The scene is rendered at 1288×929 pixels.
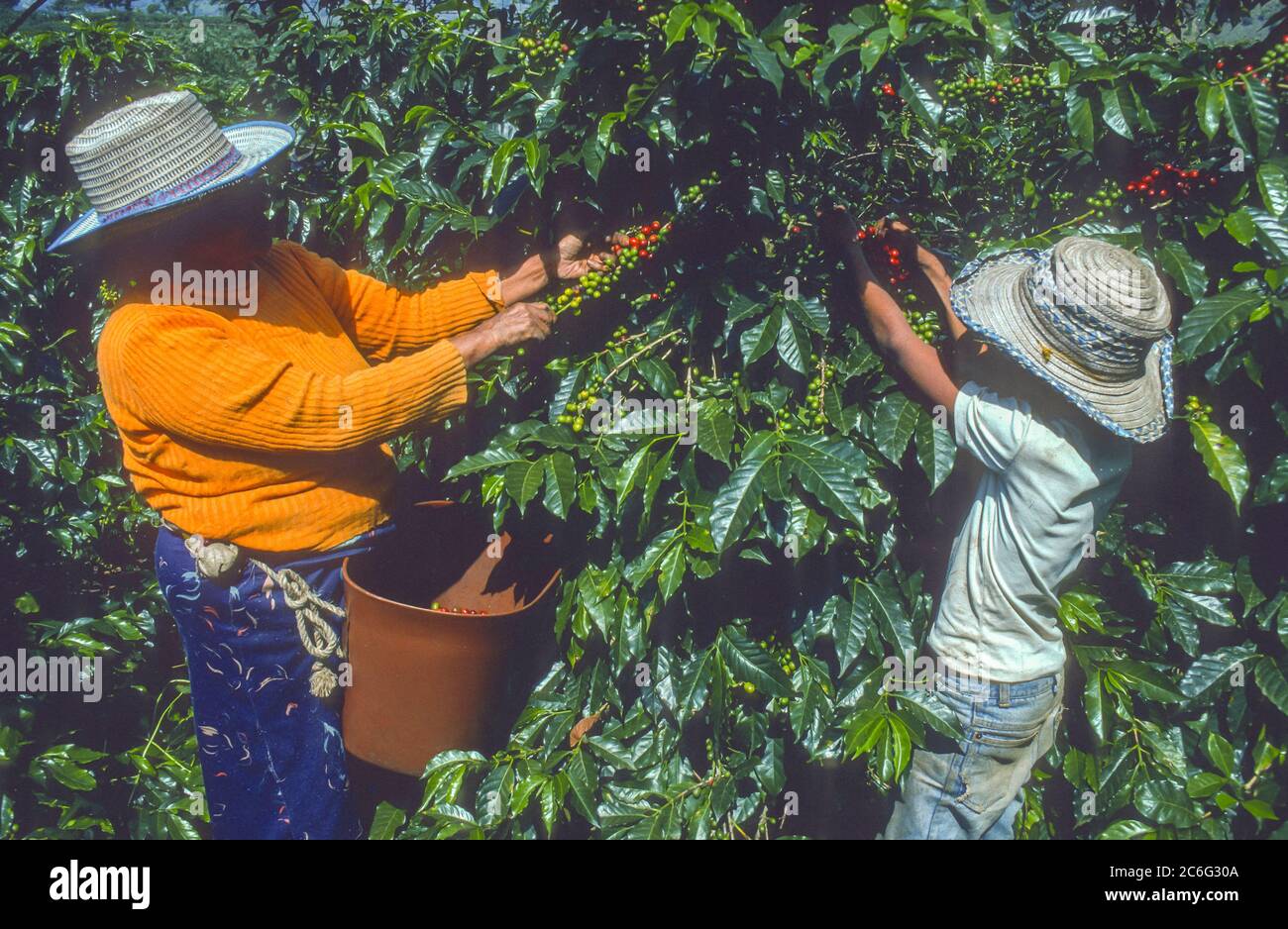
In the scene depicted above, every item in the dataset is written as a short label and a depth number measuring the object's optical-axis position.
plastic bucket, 2.47
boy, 2.05
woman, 2.16
